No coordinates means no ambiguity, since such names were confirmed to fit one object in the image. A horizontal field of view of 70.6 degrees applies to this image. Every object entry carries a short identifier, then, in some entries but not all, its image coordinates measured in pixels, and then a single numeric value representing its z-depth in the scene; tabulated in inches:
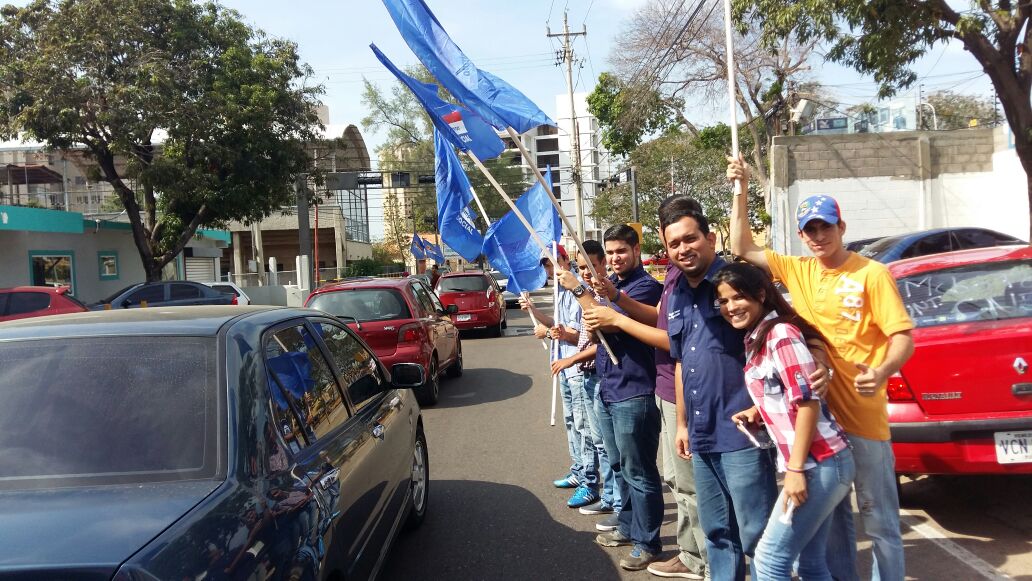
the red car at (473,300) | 662.5
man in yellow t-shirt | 113.7
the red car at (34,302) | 538.0
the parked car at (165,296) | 709.6
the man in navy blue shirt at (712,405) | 114.8
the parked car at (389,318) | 346.6
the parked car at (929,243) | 417.1
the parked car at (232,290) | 855.1
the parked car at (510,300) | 1059.5
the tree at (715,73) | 863.7
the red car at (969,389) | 154.9
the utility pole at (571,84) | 1179.1
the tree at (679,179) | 1274.6
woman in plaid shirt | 102.7
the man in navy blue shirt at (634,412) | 155.6
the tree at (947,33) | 416.5
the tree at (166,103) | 733.3
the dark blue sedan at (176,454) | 75.9
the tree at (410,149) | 1667.1
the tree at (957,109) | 1483.8
